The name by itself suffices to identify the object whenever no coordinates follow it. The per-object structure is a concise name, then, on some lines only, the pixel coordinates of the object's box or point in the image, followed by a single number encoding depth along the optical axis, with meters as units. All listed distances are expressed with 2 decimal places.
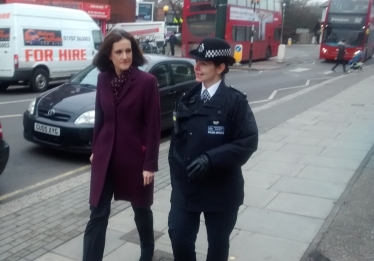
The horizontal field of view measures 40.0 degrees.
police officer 3.03
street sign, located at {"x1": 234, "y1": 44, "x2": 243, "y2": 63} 29.39
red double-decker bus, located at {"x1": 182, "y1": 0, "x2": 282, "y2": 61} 28.06
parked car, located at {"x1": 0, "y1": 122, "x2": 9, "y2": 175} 5.85
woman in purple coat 3.57
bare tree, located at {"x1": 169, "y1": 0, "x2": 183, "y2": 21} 55.29
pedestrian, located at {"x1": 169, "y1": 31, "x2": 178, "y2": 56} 34.59
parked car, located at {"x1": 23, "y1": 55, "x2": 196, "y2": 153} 7.41
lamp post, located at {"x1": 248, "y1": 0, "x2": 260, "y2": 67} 29.00
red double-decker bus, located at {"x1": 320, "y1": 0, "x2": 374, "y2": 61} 31.39
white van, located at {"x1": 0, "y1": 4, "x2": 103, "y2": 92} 15.38
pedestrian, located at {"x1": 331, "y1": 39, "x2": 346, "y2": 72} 28.44
